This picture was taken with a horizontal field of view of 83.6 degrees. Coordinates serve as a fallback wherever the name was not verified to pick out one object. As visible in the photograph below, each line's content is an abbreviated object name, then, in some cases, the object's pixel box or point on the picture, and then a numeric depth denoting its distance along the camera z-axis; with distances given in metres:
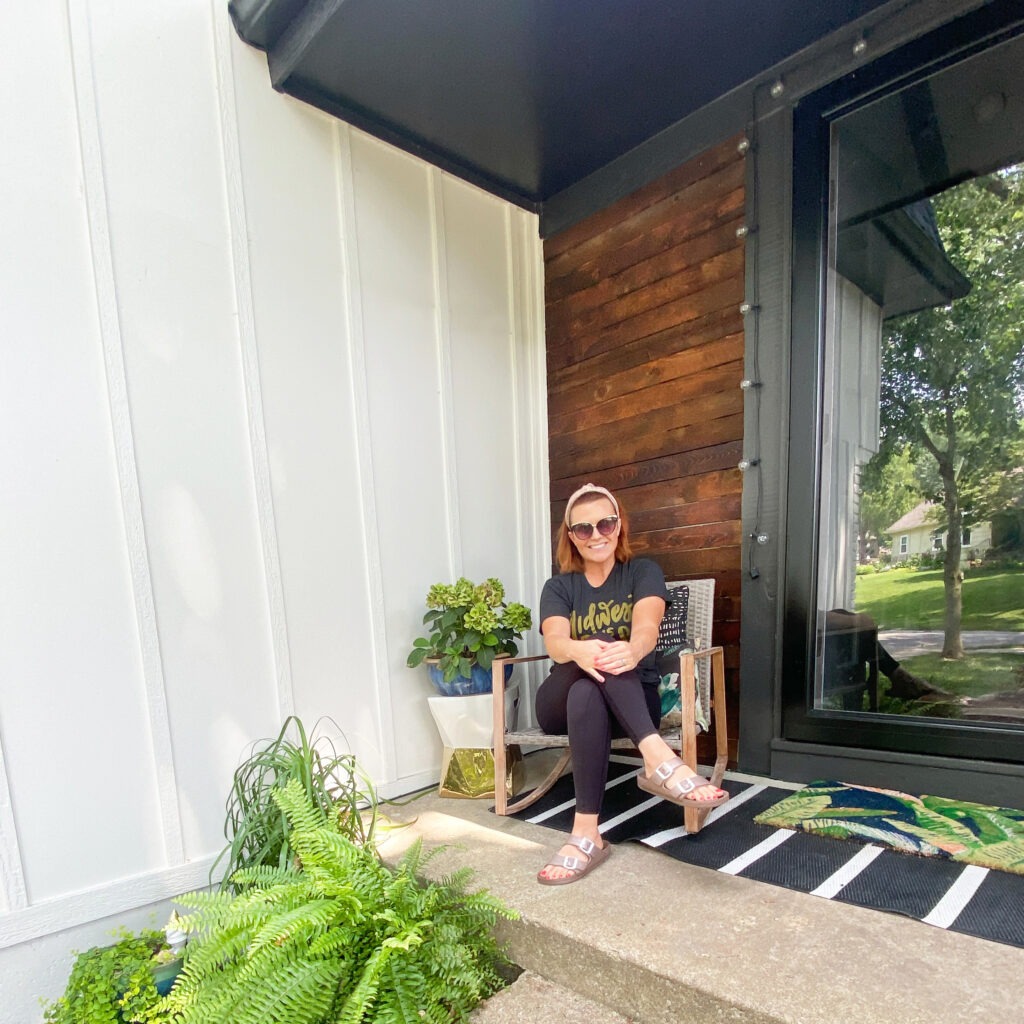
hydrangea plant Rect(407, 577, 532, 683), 2.11
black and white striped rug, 1.23
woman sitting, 1.50
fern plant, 1.11
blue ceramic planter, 2.12
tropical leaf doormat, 1.42
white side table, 2.07
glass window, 1.70
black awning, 1.76
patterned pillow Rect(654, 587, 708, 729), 2.02
